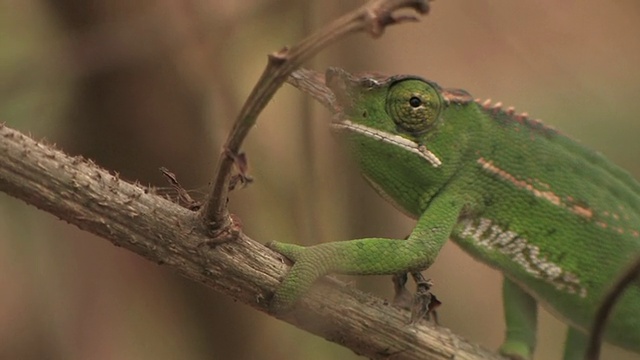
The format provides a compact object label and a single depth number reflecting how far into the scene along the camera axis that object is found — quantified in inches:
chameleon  38.6
